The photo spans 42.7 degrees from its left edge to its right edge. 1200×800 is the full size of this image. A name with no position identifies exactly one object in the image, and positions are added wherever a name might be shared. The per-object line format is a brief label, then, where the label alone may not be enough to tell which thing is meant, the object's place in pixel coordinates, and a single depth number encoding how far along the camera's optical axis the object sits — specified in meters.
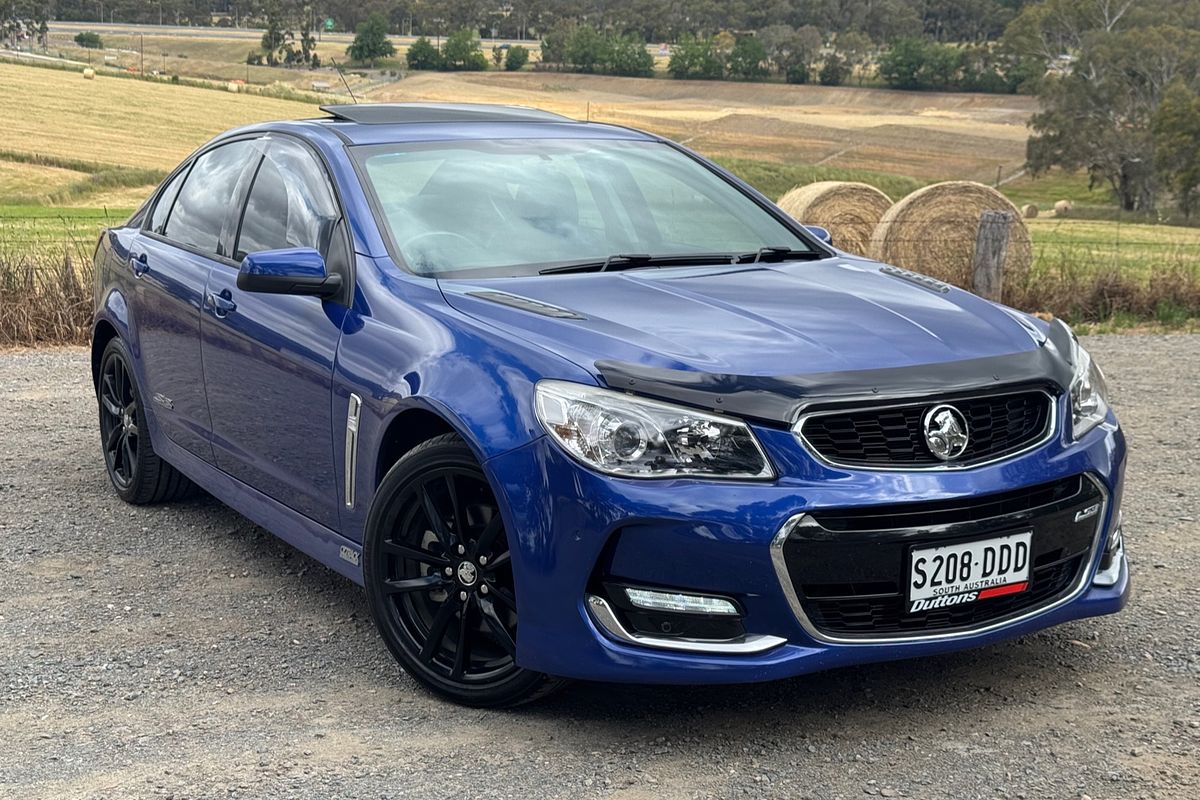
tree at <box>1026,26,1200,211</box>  67.81
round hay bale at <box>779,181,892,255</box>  14.97
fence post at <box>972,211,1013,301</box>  11.80
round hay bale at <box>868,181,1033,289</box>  12.77
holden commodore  3.67
